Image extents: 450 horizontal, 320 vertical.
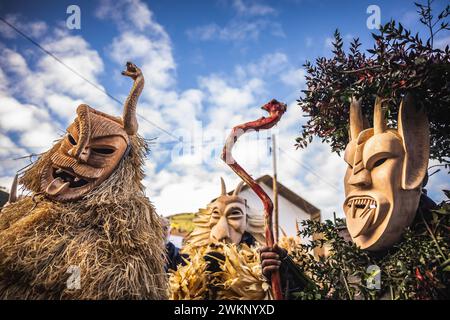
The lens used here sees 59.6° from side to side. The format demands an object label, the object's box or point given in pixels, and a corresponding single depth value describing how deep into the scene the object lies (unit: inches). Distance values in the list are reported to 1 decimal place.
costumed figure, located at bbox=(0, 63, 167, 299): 66.7
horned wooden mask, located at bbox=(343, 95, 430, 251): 65.3
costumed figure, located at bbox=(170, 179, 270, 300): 74.8
